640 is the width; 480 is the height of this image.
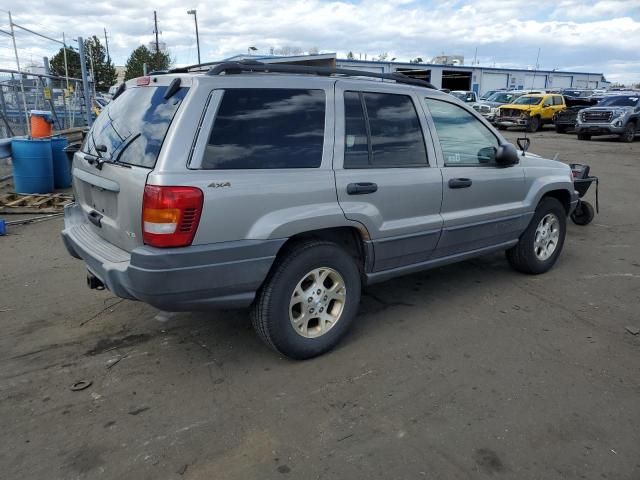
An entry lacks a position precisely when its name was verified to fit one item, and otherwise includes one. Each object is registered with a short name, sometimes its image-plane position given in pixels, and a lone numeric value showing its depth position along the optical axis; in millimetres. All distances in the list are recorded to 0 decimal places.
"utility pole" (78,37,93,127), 11594
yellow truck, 24500
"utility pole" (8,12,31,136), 10570
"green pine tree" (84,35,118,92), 54688
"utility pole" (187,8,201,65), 46731
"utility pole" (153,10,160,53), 59938
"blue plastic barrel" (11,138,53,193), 8422
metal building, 44144
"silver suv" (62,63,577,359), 2914
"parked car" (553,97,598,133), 23766
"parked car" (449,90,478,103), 30094
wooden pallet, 7725
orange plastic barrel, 9148
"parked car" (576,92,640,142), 20000
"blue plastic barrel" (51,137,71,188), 9125
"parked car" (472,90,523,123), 26688
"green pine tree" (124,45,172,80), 57156
